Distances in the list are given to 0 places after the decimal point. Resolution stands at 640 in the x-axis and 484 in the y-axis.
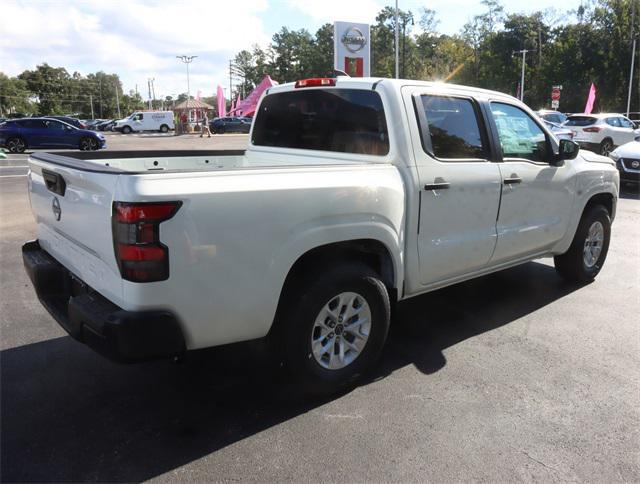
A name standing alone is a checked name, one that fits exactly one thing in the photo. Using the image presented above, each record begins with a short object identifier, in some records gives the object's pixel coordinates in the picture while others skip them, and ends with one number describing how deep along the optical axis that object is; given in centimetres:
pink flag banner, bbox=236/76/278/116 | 2576
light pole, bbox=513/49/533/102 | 5744
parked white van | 5100
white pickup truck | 247
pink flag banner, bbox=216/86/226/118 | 4528
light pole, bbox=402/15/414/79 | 7525
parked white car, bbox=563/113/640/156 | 1897
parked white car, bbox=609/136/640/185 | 1229
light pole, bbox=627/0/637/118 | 5116
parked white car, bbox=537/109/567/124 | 2396
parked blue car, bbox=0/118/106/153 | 2223
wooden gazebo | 5620
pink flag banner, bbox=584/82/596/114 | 3133
